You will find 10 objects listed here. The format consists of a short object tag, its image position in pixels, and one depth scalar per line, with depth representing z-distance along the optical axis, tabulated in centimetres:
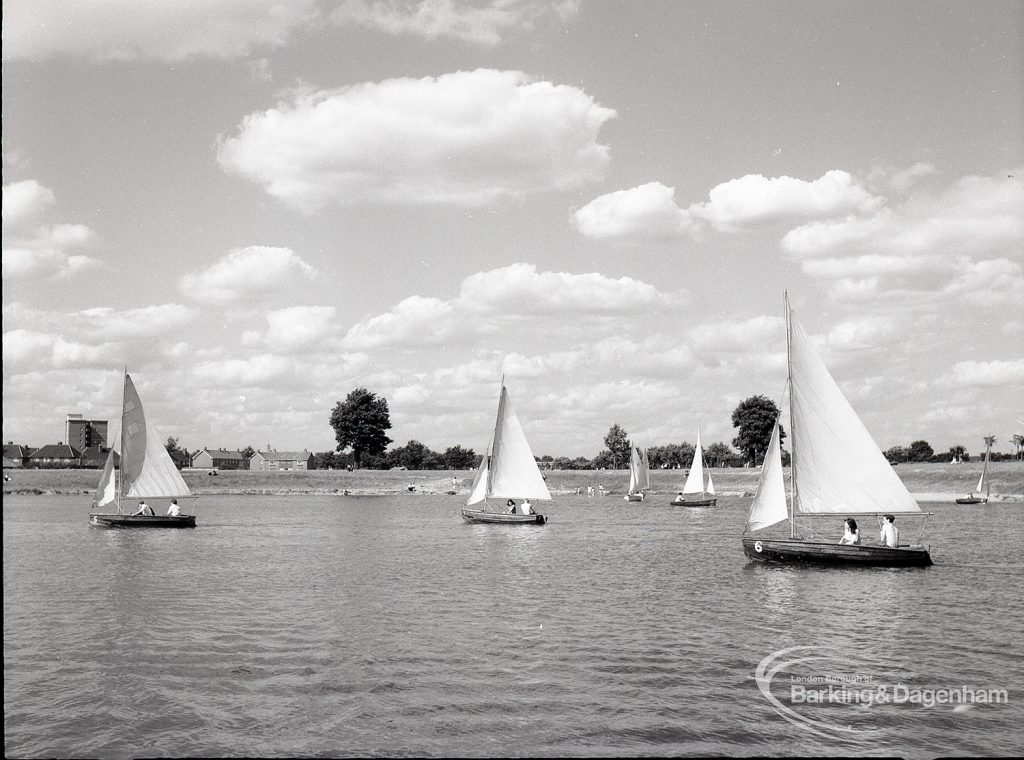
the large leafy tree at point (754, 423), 17288
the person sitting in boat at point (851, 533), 4314
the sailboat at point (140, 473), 6912
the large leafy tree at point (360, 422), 17675
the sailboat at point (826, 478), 4256
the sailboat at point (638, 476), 12738
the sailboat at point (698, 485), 11433
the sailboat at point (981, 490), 11131
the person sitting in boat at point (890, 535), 4297
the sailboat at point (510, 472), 7431
